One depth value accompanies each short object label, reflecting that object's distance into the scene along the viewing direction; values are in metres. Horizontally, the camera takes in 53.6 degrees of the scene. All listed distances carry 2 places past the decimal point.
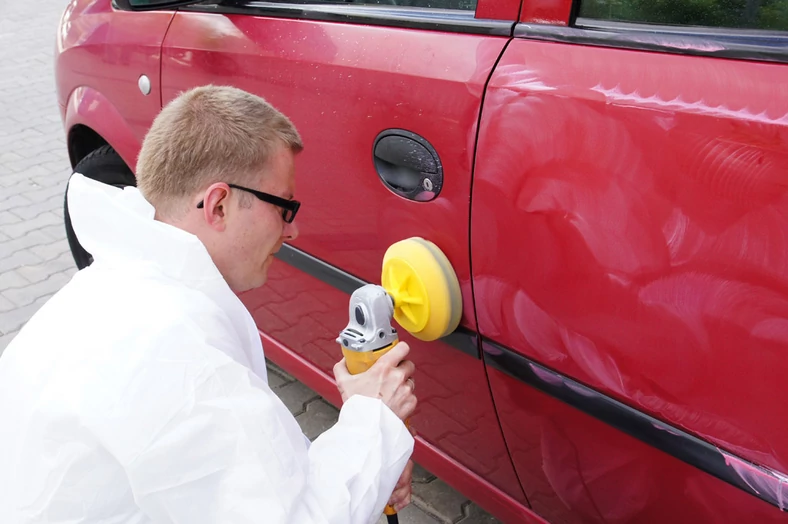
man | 1.11
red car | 1.14
